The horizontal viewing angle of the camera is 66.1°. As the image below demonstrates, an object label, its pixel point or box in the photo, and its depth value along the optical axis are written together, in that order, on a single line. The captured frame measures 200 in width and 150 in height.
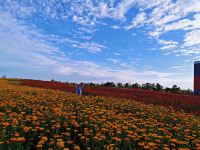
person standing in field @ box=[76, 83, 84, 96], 9.79
